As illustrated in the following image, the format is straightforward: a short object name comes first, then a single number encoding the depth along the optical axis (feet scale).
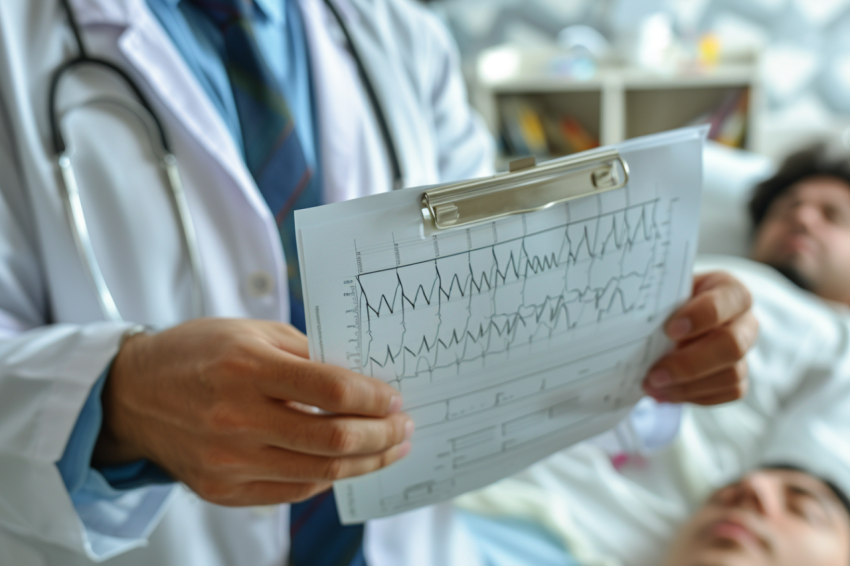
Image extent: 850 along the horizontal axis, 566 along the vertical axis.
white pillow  5.98
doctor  1.30
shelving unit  6.66
